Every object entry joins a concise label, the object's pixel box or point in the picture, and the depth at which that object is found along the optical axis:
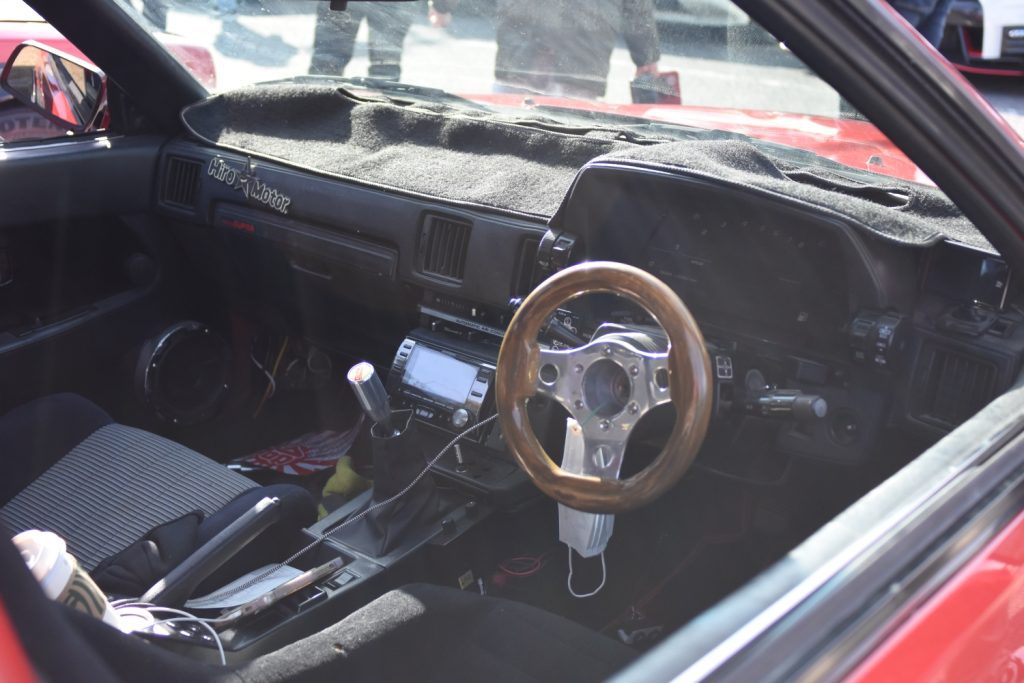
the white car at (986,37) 7.41
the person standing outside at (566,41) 3.07
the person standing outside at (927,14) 5.15
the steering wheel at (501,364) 1.29
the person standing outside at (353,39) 3.37
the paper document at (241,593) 2.00
